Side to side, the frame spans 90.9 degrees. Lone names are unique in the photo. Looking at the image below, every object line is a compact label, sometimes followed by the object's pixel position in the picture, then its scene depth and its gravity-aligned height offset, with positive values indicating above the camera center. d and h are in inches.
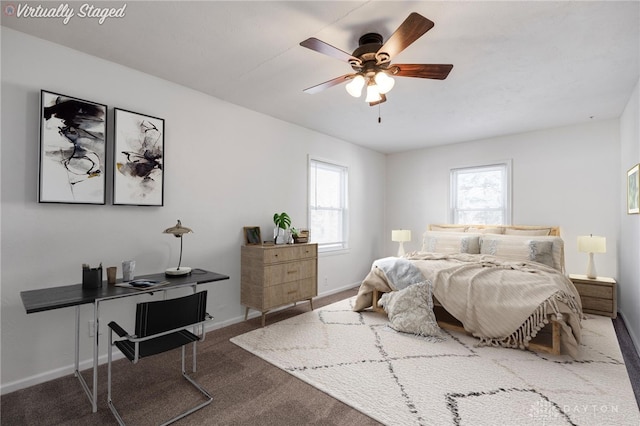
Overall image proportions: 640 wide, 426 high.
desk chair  75.5 -27.9
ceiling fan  81.0 +44.2
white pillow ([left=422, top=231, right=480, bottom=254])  185.0 -13.8
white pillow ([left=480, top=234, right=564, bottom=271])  161.9 -15.0
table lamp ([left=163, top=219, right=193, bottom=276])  113.2 -6.0
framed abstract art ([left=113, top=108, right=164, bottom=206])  111.1 +21.3
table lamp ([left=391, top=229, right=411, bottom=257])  223.3 -11.8
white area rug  81.0 -49.2
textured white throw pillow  131.4 -40.0
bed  114.9 -30.0
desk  78.0 -21.6
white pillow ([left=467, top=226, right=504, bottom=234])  194.5 -6.2
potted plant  161.0 -5.0
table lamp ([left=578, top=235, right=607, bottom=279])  159.3 -13.0
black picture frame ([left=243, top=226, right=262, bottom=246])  155.0 -8.9
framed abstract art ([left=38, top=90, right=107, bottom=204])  95.7 +21.3
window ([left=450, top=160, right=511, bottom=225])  205.8 +17.7
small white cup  103.7 -17.6
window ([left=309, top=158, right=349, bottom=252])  199.3 +9.3
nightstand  155.6 -37.3
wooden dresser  142.7 -27.4
